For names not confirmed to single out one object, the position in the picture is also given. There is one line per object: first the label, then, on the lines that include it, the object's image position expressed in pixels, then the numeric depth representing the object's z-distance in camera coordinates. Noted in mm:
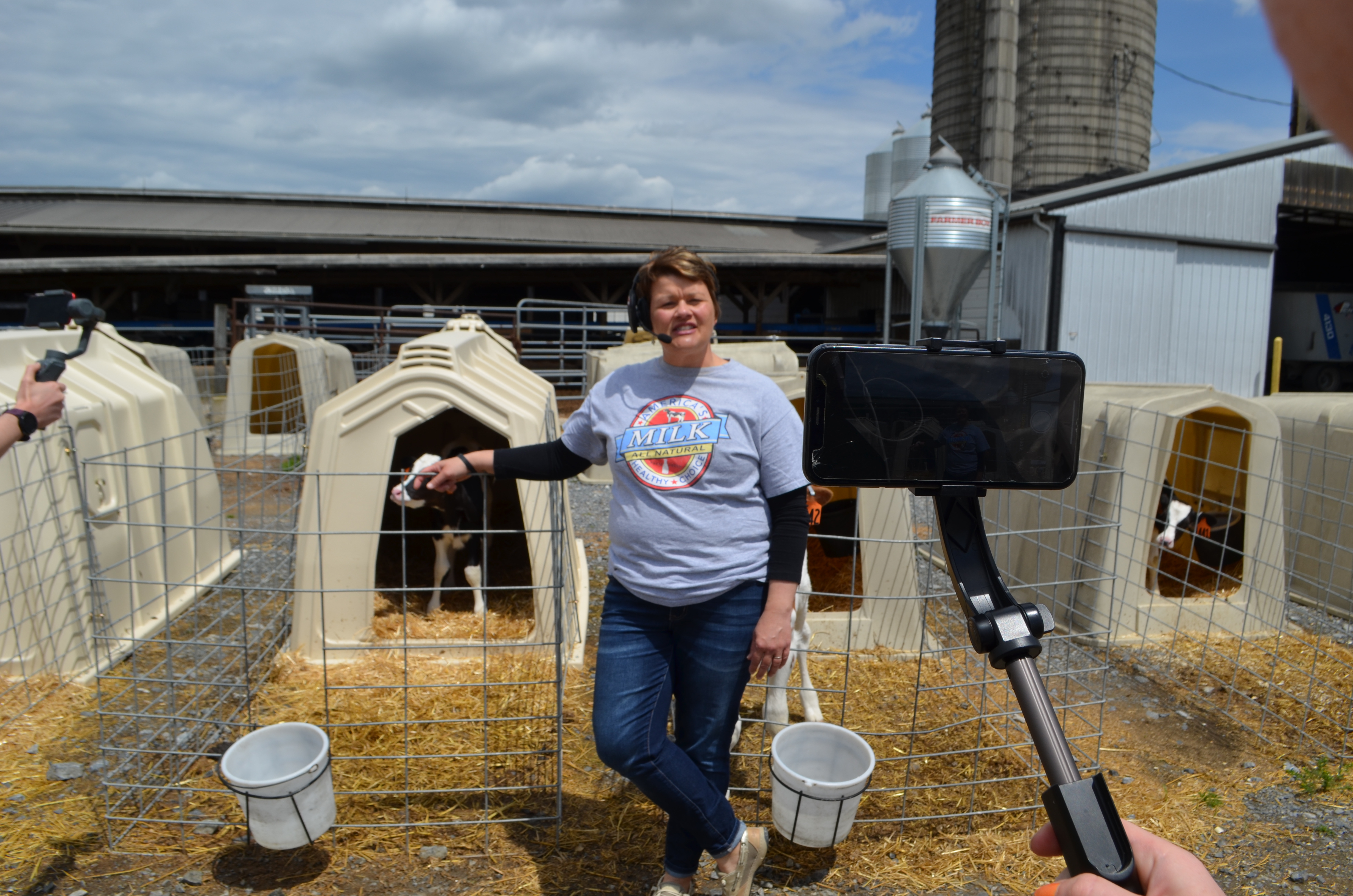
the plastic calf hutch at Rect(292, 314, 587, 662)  4320
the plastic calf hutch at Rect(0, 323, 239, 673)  4105
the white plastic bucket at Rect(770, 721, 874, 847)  2689
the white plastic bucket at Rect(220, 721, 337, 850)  2592
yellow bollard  10672
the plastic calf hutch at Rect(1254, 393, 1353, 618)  5551
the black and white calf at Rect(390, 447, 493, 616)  4789
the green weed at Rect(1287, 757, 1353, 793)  3564
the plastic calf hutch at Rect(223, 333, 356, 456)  10469
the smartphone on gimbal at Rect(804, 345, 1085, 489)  1093
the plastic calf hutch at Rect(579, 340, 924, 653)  4723
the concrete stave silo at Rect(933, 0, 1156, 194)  21203
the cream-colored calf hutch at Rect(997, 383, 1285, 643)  4973
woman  2410
